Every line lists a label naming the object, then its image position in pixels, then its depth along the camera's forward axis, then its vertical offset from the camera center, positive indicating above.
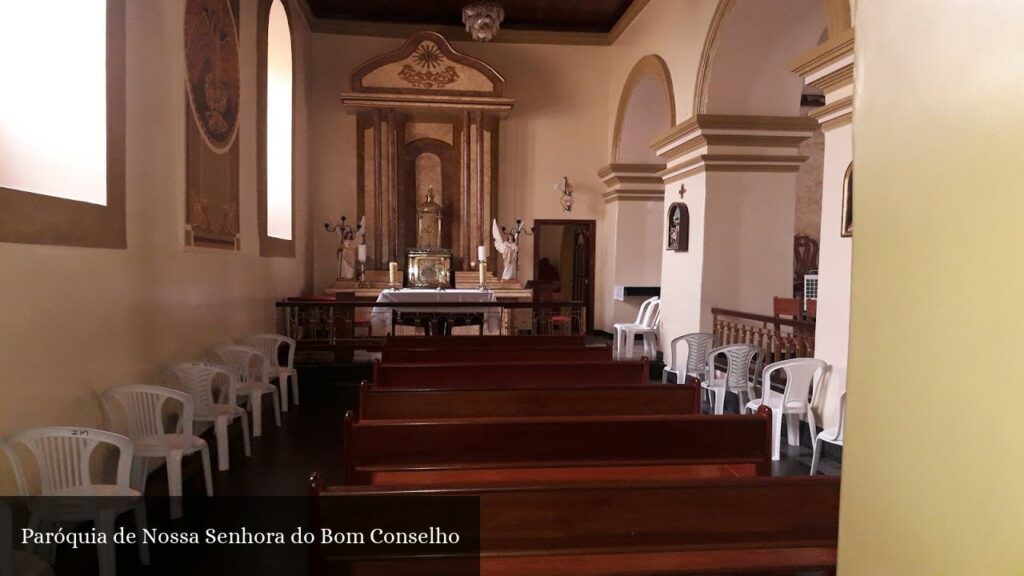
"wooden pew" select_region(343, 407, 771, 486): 2.60 -0.80
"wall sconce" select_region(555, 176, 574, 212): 11.14 +1.30
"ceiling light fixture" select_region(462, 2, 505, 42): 9.59 +3.81
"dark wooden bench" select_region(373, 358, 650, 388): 4.25 -0.77
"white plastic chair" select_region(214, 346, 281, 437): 5.03 -1.02
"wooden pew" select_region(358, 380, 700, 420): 3.42 -0.77
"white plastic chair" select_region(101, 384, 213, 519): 3.38 -1.01
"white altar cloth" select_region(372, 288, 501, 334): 7.90 -0.51
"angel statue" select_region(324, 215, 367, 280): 10.26 +0.22
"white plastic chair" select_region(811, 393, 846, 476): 3.99 -1.09
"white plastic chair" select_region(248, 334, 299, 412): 5.94 -1.00
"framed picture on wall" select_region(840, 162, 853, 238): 4.33 +0.45
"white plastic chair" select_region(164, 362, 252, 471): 4.18 -0.94
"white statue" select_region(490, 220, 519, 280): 10.52 +0.18
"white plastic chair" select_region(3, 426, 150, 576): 2.61 -1.02
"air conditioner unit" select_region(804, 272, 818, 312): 8.98 -0.24
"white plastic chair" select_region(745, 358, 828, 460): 4.67 -0.92
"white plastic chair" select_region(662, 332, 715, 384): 6.46 -0.89
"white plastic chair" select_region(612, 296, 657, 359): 8.52 -0.83
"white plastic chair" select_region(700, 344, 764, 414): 5.57 -0.95
